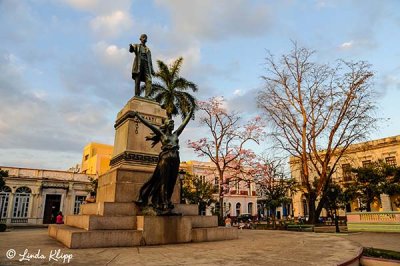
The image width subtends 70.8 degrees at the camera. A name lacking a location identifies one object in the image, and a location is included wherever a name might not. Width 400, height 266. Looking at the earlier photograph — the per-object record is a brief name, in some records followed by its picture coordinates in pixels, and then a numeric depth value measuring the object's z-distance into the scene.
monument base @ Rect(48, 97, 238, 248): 6.27
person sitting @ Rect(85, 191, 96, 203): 9.73
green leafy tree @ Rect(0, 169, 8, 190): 24.09
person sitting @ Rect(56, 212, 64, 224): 16.59
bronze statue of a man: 10.54
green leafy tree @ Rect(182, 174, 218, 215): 35.97
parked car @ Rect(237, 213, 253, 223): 46.22
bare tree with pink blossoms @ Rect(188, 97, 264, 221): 26.14
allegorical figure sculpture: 6.95
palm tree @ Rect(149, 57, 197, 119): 27.27
